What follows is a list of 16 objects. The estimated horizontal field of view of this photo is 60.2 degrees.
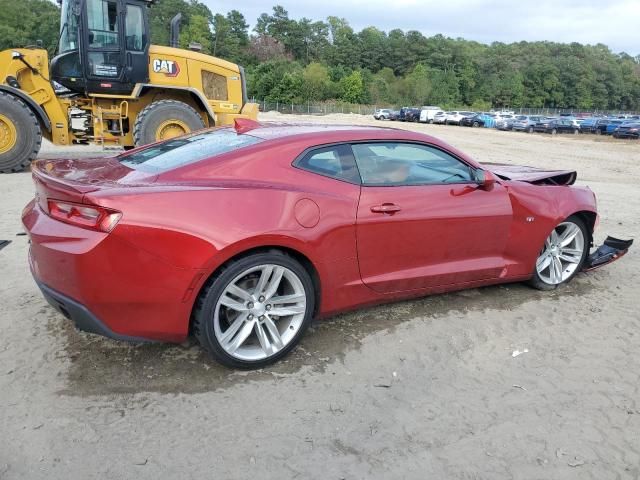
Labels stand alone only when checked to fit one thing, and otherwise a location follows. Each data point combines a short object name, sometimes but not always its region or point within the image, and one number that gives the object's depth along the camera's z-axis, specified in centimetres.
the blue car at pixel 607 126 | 4017
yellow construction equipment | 969
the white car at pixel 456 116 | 5181
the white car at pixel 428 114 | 5506
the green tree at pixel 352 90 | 9738
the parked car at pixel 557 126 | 4292
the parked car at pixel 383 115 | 6456
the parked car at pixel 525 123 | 4451
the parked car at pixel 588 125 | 4269
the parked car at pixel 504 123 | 4603
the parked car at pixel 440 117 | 5309
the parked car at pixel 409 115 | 5846
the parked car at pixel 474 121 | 4986
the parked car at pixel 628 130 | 3544
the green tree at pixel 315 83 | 8946
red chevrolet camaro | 284
